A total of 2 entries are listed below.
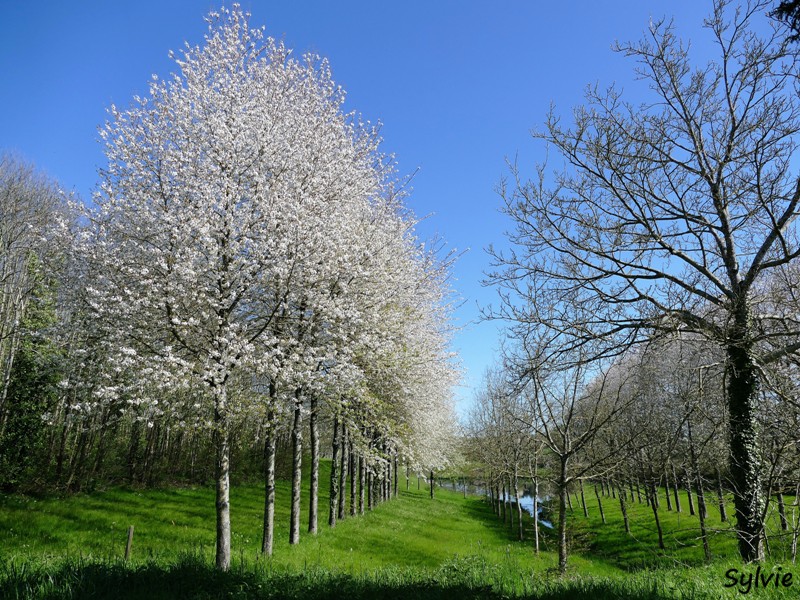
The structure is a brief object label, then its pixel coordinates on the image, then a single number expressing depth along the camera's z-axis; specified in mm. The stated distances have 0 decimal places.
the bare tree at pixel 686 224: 8250
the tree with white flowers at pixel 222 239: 9102
